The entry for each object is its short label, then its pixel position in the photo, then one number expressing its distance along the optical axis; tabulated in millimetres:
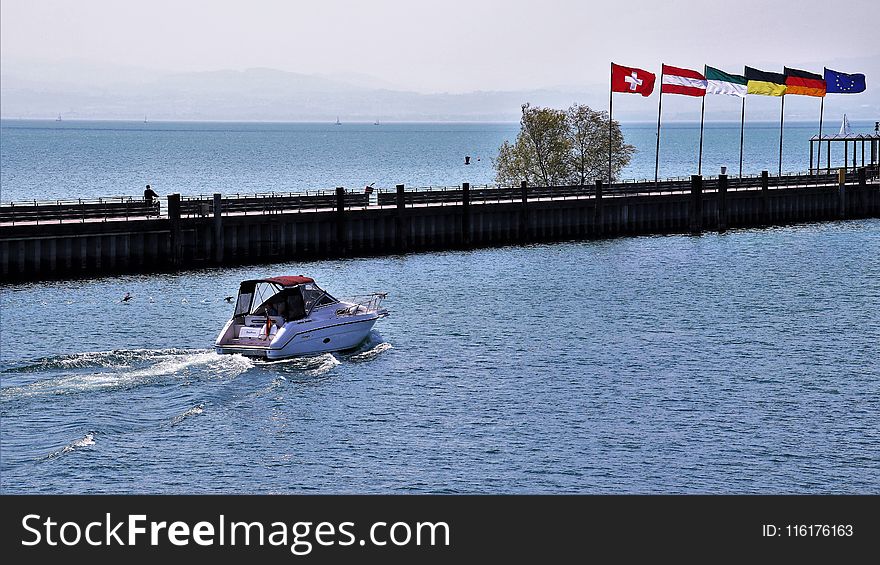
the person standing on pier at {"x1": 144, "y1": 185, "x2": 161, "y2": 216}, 87562
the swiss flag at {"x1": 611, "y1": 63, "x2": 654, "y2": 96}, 106375
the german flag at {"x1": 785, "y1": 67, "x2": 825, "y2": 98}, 123812
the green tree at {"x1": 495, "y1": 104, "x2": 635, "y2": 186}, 122188
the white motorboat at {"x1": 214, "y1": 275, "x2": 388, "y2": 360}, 55812
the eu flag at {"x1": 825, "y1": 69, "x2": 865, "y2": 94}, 124812
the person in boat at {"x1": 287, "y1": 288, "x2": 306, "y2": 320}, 57438
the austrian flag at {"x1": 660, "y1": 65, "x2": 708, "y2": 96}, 109750
